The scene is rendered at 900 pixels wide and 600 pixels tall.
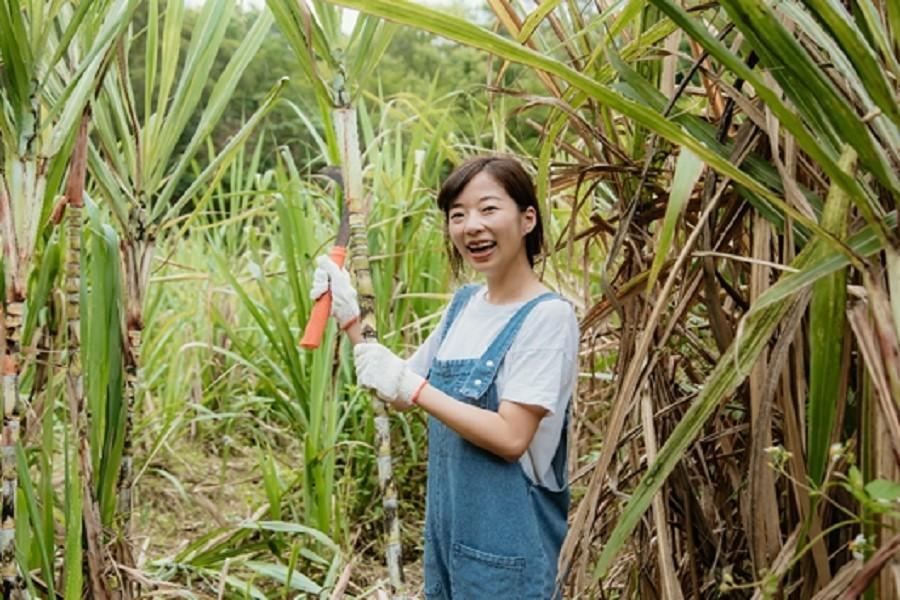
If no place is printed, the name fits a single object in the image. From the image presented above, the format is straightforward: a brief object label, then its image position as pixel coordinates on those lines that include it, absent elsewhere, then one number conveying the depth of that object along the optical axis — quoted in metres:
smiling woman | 1.29
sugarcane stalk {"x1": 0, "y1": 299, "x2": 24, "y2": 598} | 1.15
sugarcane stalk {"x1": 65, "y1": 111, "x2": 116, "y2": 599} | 1.29
